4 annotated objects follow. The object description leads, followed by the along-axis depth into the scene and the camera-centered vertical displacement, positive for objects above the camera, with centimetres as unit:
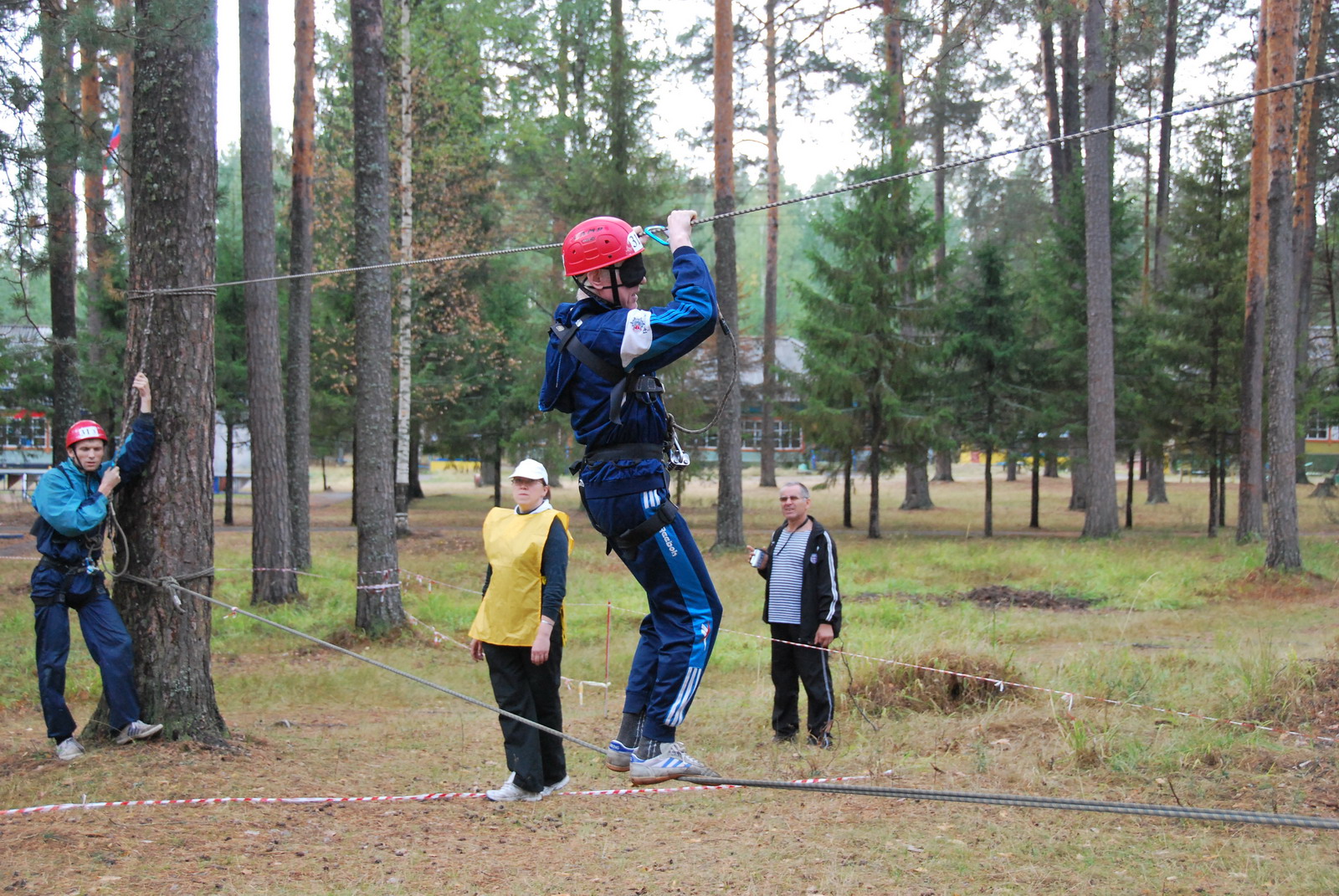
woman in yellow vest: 638 -105
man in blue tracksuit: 423 -2
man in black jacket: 800 -130
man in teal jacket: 691 -87
